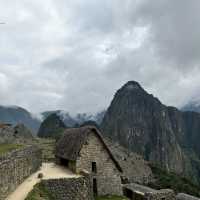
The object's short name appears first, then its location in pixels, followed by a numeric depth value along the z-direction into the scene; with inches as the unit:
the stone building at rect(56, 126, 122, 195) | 796.6
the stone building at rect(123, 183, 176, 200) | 681.6
